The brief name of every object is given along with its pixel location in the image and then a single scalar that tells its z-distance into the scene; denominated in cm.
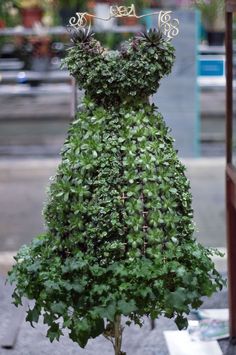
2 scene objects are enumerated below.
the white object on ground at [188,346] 609
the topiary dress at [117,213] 399
